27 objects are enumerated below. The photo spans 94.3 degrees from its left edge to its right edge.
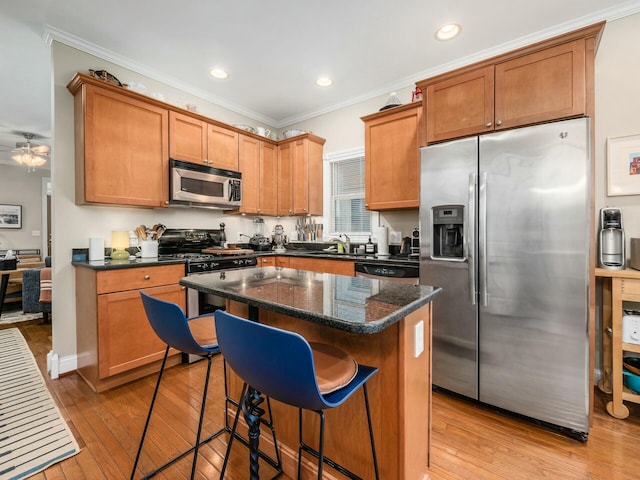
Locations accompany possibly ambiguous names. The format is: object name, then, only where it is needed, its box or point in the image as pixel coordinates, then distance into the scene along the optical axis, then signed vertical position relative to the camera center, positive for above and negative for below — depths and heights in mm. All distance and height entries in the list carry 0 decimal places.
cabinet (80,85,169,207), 2477 +782
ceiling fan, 4673 +1583
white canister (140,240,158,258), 2818 -106
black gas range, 2862 -149
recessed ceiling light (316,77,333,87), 3301 +1762
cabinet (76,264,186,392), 2264 -693
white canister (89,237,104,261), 2582 -87
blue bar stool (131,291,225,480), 1199 -379
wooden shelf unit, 1901 -617
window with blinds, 3789 +518
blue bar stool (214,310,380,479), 802 -385
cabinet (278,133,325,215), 3908 +850
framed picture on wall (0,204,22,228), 6305 +483
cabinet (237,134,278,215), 3760 +824
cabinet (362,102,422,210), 2867 +804
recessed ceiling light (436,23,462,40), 2445 +1740
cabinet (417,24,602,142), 1806 +1005
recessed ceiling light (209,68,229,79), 3115 +1763
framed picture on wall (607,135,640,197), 2230 +541
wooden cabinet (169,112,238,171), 3037 +1056
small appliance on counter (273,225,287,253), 4230 -10
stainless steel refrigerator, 1773 -203
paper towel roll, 3211 -34
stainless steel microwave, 2984 +564
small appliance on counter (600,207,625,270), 2111 -36
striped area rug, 1592 -1195
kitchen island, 1067 -475
